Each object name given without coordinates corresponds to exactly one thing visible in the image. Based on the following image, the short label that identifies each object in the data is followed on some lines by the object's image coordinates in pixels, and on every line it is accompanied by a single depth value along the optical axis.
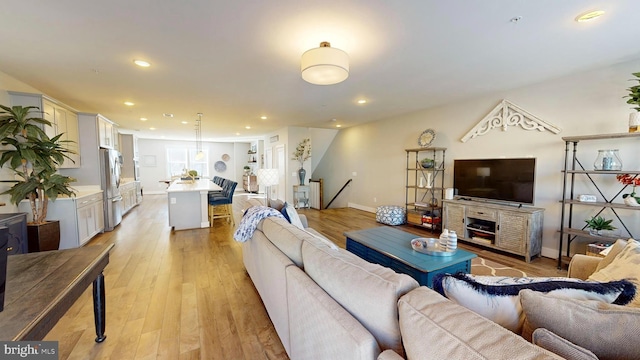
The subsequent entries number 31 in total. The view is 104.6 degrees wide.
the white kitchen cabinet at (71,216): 3.65
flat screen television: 3.64
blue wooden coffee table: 2.15
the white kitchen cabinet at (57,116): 3.32
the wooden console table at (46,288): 0.95
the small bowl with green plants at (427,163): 5.07
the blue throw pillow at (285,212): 2.64
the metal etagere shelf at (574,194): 2.89
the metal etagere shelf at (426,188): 5.01
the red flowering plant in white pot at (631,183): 2.79
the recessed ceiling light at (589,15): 1.96
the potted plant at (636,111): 2.56
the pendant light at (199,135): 6.56
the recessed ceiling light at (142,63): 2.82
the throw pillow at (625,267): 1.13
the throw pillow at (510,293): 0.89
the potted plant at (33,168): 2.94
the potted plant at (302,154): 7.56
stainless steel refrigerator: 4.84
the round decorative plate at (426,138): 5.12
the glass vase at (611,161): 2.96
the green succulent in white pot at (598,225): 2.96
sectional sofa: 0.66
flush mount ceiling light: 2.14
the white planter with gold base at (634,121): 2.70
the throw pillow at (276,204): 3.00
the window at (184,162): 11.37
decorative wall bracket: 3.66
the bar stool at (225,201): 5.30
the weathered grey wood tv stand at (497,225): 3.46
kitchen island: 4.88
